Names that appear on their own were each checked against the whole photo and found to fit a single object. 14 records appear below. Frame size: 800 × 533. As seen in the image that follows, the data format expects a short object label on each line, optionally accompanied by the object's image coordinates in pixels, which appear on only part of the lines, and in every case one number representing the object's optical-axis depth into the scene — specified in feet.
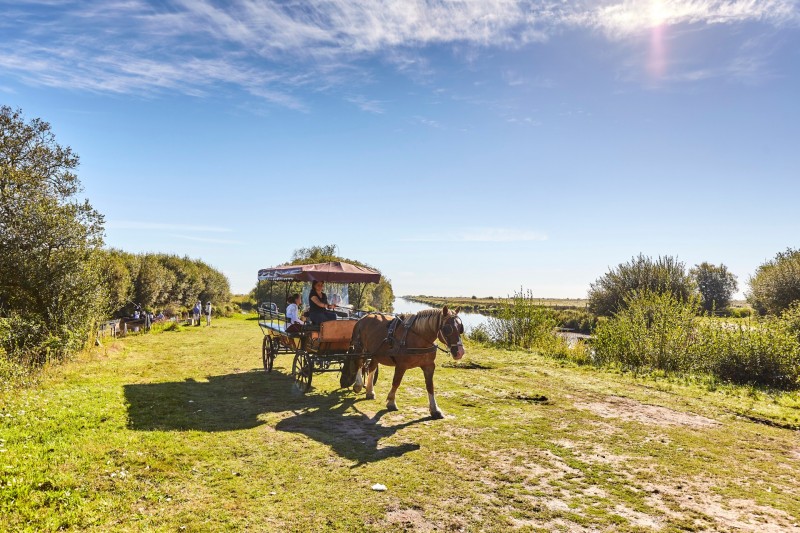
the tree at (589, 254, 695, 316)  109.60
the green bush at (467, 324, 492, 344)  86.58
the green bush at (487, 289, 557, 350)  79.30
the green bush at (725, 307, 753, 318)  162.69
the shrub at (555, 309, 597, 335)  145.18
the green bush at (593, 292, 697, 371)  55.57
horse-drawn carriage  31.86
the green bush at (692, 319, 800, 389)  46.29
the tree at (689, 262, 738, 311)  175.73
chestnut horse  31.01
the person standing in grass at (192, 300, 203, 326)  104.94
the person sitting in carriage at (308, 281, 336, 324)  39.42
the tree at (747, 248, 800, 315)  104.94
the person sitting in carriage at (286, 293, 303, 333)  39.70
